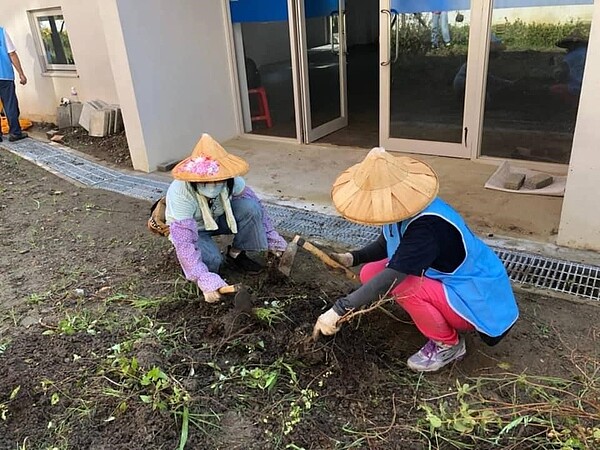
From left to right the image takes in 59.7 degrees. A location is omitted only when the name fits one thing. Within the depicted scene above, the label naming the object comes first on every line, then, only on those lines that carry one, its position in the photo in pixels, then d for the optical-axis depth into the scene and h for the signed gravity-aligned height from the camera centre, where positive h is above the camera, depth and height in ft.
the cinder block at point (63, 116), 21.43 -3.35
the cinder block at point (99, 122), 19.27 -3.32
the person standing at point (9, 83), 19.33 -1.78
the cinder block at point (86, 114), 19.76 -3.10
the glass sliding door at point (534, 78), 12.12 -1.93
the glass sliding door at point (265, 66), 16.37 -1.62
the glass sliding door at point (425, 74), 13.47 -1.84
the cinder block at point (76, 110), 21.24 -3.12
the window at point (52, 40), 21.49 -0.43
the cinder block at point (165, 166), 15.64 -4.04
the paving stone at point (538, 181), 12.09 -4.07
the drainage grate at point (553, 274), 8.54 -4.47
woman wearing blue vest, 6.11 -2.98
